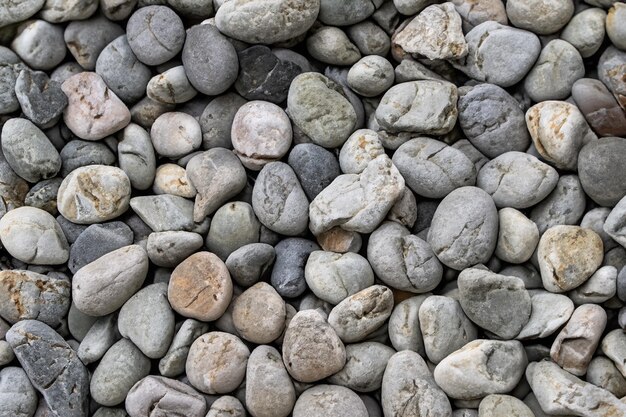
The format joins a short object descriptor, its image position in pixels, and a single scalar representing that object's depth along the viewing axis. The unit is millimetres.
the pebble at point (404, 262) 793
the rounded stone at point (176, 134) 842
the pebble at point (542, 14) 818
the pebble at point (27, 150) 824
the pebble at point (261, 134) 827
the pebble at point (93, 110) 838
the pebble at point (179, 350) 796
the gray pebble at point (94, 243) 819
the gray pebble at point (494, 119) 814
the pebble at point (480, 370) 762
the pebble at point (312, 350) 776
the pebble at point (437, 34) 824
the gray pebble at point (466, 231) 787
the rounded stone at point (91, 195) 822
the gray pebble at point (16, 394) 788
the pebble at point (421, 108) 812
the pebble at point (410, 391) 763
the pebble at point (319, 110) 825
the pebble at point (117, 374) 792
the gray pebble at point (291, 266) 809
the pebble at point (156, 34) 834
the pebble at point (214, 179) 820
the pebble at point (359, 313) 783
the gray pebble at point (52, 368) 787
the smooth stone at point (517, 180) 796
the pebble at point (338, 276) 795
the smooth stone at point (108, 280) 796
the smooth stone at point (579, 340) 760
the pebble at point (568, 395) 740
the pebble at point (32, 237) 812
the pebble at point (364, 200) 796
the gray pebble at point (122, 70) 846
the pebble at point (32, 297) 805
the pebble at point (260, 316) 796
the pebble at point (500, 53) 819
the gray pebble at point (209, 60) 824
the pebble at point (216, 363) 785
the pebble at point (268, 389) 778
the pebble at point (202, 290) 795
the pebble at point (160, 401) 779
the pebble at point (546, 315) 769
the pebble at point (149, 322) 794
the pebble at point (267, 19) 815
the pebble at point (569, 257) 773
